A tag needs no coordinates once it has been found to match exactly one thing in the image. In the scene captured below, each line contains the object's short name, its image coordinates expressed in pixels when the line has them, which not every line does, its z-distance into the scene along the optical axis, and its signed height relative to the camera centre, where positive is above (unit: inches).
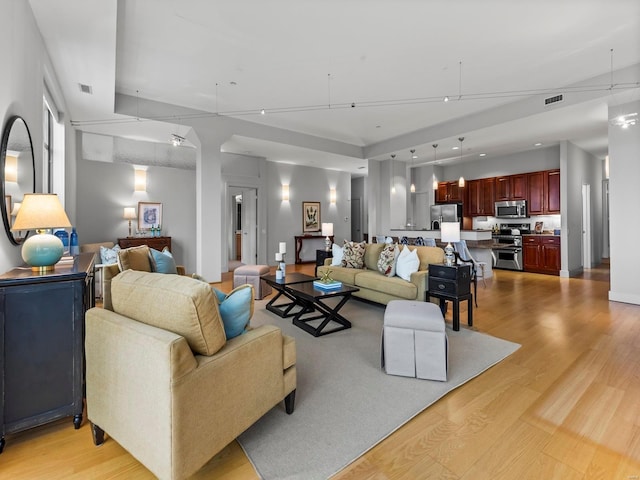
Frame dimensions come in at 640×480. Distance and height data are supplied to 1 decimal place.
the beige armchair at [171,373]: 52.2 -24.6
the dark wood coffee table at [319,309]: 134.9 -33.2
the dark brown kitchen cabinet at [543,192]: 288.5 +44.5
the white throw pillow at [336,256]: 205.5 -10.1
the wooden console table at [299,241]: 362.6 +0.1
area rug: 65.1 -43.4
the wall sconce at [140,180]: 259.9 +51.4
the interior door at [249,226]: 325.1 +16.8
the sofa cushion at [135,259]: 115.6 -6.5
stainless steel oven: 303.4 -6.2
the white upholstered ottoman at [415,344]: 95.3 -32.2
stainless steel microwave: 310.8 +31.1
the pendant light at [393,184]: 335.8 +60.0
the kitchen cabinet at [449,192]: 365.1 +56.8
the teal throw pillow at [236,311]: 68.6 -15.3
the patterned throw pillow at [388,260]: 170.2 -11.0
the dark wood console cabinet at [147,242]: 243.6 +0.2
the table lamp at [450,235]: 147.6 +2.4
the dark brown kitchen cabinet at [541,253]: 278.5 -12.9
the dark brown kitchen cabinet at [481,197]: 338.0 +47.4
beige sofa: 152.8 -20.7
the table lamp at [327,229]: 269.7 +10.2
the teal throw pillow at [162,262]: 133.2 -8.8
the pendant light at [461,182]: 297.7 +54.9
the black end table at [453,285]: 139.2 -20.4
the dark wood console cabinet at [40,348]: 66.4 -23.2
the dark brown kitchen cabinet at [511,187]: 312.3 +53.6
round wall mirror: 82.7 +21.4
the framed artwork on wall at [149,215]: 262.5 +23.2
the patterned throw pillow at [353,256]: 196.9 -9.6
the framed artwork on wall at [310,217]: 371.2 +29.2
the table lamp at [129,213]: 247.9 +23.2
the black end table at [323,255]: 233.1 -10.5
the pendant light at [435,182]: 379.3 +70.6
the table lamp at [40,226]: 75.6 +4.1
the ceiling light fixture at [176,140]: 204.8 +66.9
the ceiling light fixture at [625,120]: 153.8 +58.6
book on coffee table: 142.9 -20.4
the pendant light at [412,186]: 324.2 +63.0
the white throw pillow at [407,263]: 159.8 -12.1
